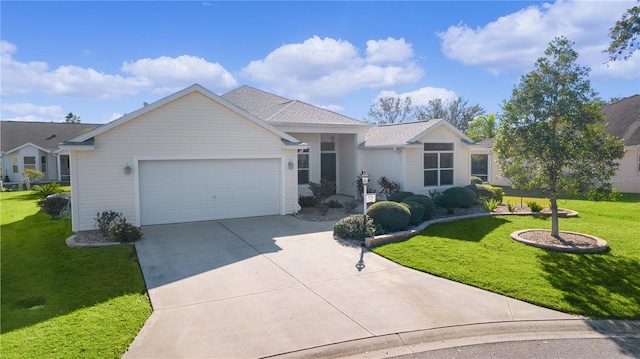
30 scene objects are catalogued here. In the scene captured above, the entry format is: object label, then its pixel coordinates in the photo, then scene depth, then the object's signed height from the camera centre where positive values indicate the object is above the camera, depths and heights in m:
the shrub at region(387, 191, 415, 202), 15.52 -1.21
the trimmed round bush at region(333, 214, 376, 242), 10.92 -1.77
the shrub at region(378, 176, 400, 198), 17.28 -0.89
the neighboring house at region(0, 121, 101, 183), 31.41 +1.39
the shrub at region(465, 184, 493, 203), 17.38 -1.18
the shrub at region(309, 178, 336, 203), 16.06 -0.96
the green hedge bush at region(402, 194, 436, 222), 13.65 -1.35
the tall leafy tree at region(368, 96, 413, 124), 52.84 +7.81
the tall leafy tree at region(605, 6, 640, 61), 9.34 +3.27
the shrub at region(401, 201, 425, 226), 12.45 -1.47
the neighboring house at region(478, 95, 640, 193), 20.98 +1.16
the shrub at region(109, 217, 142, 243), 10.46 -1.76
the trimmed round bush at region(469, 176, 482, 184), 22.70 -0.84
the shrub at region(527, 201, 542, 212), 14.84 -1.59
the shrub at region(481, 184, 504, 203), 17.62 -1.24
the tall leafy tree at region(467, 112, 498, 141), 39.17 +4.02
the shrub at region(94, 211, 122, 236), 11.22 -1.54
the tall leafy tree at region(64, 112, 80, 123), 59.34 +7.66
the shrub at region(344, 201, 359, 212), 15.50 -1.59
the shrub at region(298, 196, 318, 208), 16.28 -1.44
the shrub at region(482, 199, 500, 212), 15.23 -1.55
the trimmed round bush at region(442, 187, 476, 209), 15.30 -1.26
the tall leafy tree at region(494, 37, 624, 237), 9.73 +0.94
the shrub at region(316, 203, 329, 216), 15.05 -1.64
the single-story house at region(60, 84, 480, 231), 11.94 +0.26
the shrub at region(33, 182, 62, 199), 20.38 -1.18
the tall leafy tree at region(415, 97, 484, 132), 50.81 +7.22
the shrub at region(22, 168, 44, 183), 27.67 -0.48
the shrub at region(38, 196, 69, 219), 14.88 -1.42
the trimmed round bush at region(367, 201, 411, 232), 11.50 -1.48
